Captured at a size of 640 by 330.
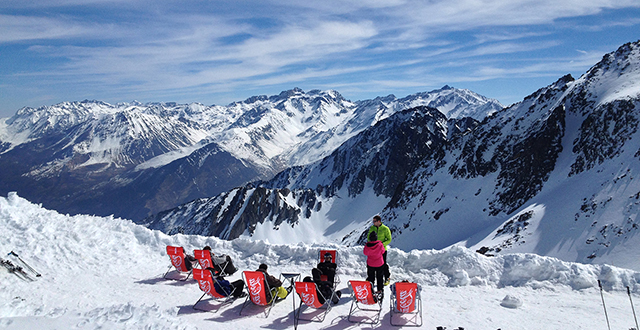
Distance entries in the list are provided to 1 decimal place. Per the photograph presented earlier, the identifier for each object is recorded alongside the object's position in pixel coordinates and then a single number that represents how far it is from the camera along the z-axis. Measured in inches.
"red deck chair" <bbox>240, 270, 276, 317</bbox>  489.7
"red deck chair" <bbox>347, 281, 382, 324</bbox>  467.8
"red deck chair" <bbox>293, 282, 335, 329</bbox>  470.3
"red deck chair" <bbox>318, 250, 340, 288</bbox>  661.9
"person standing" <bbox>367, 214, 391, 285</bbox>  545.5
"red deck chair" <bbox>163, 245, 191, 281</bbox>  653.3
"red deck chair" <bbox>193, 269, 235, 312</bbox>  510.9
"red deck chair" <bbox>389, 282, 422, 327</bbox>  462.0
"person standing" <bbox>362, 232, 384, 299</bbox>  518.3
